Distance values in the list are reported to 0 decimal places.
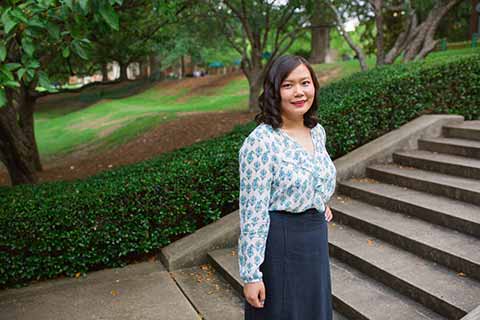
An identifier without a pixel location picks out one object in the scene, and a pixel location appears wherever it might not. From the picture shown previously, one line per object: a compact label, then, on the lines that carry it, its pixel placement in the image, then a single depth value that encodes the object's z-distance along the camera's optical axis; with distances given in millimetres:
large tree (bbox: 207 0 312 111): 13648
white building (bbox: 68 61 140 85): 65656
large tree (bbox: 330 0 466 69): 11328
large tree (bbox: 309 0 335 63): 25941
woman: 2494
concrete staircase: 3975
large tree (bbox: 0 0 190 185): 3582
